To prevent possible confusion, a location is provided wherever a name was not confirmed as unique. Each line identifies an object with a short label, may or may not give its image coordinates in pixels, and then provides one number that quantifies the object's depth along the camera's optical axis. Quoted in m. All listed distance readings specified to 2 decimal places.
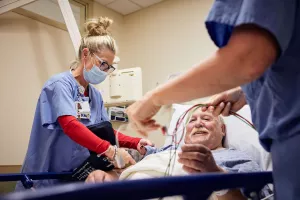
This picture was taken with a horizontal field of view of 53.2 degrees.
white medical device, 2.53
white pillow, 1.60
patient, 1.01
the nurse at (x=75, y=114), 1.43
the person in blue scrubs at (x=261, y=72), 0.47
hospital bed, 0.37
